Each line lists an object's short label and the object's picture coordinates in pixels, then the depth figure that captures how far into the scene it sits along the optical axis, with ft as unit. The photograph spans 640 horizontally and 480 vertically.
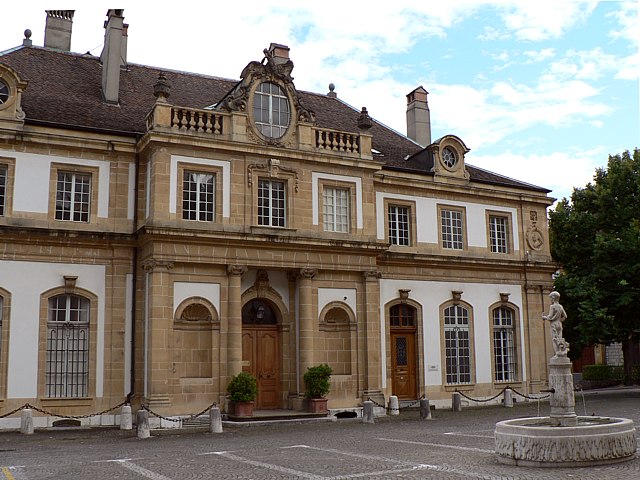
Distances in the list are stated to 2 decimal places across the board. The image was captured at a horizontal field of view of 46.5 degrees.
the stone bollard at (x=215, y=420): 61.11
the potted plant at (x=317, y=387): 70.38
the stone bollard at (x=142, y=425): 58.39
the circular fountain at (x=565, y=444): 37.96
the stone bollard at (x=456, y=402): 79.36
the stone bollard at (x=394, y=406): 74.90
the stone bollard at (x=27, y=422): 60.75
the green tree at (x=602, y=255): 94.17
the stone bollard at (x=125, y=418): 62.95
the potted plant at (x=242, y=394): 66.54
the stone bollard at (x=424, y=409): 71.26
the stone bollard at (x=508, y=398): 82.74
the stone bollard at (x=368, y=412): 68.44
